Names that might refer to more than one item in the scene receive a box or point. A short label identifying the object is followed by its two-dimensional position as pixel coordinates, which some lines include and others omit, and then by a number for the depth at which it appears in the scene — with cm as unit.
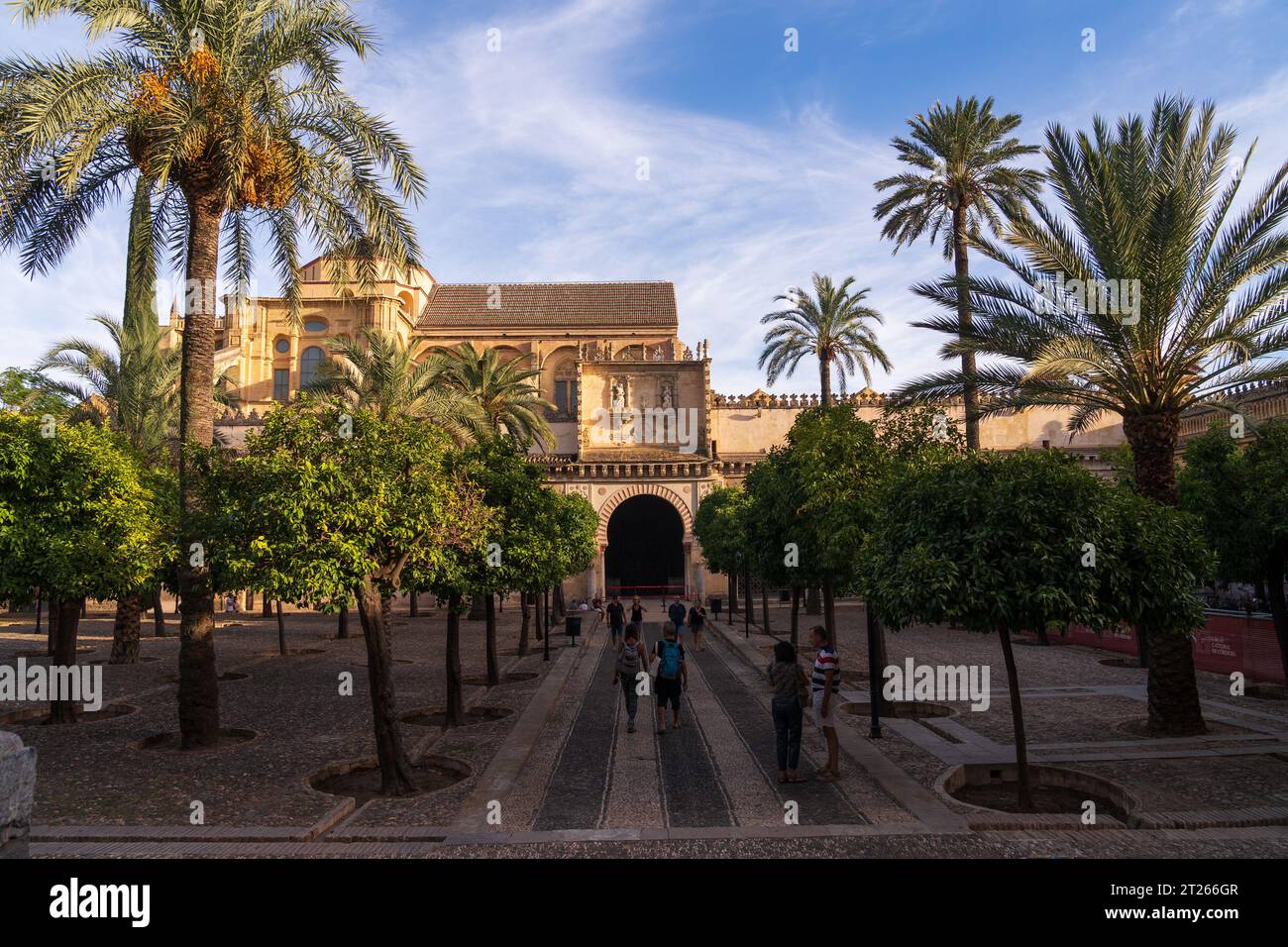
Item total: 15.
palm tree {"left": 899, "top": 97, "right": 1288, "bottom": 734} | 1165
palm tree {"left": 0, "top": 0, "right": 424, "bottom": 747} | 1106
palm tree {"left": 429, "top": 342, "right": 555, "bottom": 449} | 2966
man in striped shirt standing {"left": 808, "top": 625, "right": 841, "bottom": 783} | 991
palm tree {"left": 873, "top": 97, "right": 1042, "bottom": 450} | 2273
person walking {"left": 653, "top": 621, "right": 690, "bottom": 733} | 1248
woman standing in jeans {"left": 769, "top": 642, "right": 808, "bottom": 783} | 964
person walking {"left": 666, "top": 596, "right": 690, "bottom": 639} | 2311
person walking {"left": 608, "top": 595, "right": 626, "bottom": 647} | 2372
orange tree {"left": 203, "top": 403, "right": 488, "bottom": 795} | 900
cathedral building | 4341
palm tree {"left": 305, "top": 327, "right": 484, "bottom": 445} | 2514
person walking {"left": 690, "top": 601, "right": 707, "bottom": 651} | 2389
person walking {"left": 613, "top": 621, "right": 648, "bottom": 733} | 1293
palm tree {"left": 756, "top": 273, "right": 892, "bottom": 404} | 3112
